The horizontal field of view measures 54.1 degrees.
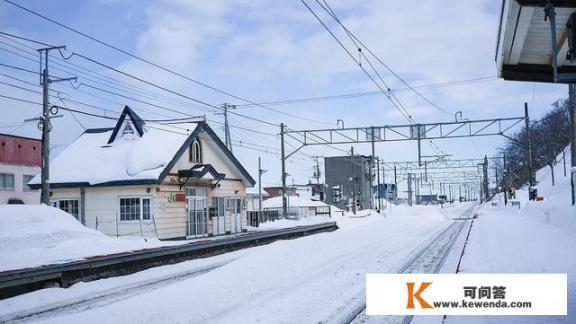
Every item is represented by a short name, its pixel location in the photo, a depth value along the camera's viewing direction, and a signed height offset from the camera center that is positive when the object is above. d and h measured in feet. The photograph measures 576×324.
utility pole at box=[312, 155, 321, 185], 307.07 +10.52
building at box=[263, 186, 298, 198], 398.54 +1.49
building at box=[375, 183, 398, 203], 425.85 -1.95
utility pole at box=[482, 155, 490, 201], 257.83 +5.86
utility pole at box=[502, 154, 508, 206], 229.21 +3.04
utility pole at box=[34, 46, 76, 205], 82.58 +11.29
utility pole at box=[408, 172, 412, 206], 335.73 -2.21
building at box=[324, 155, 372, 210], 343.46 +6.05
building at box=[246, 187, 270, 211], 294.09 -2.39
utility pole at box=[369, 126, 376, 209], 113.89 +11.32
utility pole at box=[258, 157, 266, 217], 205.28 +8.29
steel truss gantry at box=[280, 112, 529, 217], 111.14 +12.10
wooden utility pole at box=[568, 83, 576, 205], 78.72 +8.44
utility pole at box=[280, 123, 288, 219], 138.72 +7.92
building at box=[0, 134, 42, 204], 176.86 +10.19
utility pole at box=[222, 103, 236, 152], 137.90 +16.61
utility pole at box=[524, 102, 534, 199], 129.33 +9.52
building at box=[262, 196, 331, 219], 211.61 -6.39
